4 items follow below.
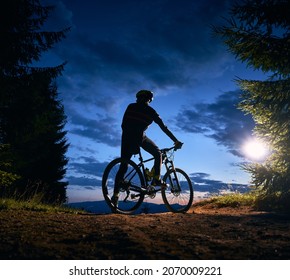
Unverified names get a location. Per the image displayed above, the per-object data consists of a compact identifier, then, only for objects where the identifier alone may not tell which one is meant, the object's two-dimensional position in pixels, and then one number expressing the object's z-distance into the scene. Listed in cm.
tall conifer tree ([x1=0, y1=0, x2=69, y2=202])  1118
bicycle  682
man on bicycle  678
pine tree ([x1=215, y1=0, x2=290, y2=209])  890
